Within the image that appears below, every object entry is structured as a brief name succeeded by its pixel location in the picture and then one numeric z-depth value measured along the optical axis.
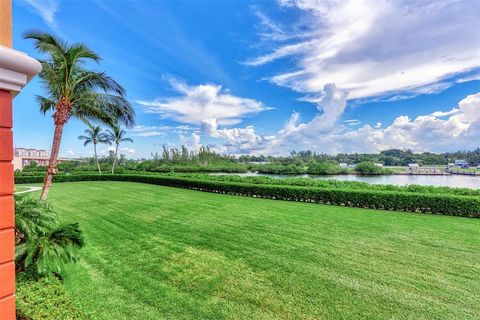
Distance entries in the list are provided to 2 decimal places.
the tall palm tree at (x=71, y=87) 7.33
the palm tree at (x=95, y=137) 28.52
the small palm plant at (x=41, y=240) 2.76
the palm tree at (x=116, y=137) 28.74
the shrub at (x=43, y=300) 2.01
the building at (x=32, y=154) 51.16
